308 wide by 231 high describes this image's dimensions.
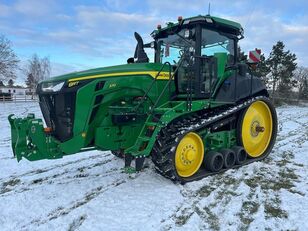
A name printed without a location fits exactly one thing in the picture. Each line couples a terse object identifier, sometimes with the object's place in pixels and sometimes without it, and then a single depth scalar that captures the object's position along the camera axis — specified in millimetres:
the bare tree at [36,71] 51514
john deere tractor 3746
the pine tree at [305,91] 37250
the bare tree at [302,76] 43987
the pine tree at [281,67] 30988
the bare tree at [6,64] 31261
